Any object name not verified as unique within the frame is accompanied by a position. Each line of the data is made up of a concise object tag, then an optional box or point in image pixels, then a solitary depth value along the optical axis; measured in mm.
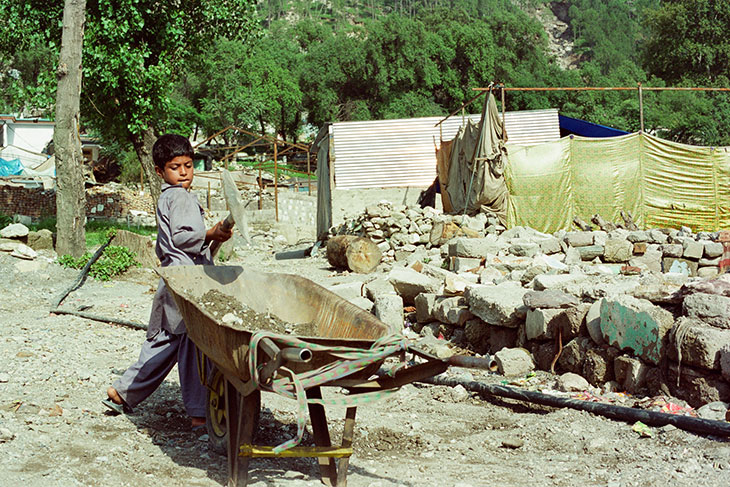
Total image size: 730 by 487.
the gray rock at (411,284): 8013
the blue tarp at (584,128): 21141
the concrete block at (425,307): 7602
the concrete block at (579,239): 11688
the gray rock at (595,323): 5391
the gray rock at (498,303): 6406
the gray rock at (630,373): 4980
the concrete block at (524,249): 10898
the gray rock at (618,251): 11367
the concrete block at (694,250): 11039
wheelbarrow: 3000
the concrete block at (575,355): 5543
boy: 4047
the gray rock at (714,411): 4359
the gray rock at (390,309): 7328
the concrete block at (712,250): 10891
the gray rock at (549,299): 5973
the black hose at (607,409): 3990
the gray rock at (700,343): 4473
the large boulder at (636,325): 4879
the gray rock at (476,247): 10664
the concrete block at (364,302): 7640
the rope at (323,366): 2939
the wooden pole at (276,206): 21197
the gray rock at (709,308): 4695
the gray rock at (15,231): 11748
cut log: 12797
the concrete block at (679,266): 10828
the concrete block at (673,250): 11141
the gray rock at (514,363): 5941
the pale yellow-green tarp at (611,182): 13633
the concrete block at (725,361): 4383
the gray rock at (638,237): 11508
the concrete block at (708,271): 10733
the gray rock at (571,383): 5331
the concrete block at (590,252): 11391
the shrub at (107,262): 10930
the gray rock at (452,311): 7086
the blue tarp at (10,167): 33400
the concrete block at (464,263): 10328
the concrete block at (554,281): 6617
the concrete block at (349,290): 8141
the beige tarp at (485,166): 13492
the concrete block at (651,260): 10898
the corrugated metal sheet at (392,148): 19859
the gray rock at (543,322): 5887
